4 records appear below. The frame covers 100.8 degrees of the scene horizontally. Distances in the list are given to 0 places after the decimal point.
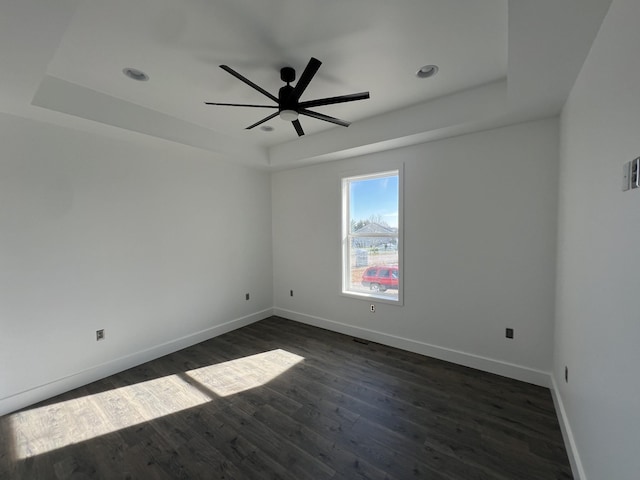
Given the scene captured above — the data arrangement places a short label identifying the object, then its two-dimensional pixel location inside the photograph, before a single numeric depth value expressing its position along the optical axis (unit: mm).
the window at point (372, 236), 3432
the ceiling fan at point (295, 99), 1902
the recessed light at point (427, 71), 2156
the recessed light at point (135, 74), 2117
